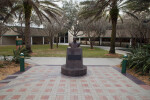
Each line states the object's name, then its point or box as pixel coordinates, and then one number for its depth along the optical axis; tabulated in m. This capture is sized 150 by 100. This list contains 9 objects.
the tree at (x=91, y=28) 19.14
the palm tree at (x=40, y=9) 11.21
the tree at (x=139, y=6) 8.00
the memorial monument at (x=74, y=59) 5.75
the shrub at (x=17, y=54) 7.50
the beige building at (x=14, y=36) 29.89
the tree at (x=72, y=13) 21.05
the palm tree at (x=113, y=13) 11.73
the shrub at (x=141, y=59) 5.71
